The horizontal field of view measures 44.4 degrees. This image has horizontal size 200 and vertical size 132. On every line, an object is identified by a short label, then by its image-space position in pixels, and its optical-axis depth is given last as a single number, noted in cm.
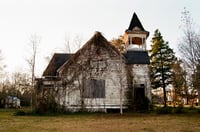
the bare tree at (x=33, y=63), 3244
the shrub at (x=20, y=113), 2150
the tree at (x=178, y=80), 3028
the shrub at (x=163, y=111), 2234
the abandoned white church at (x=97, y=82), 2397
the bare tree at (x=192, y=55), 2300
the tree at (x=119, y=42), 4252
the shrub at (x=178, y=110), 2305
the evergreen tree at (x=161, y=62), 3869
